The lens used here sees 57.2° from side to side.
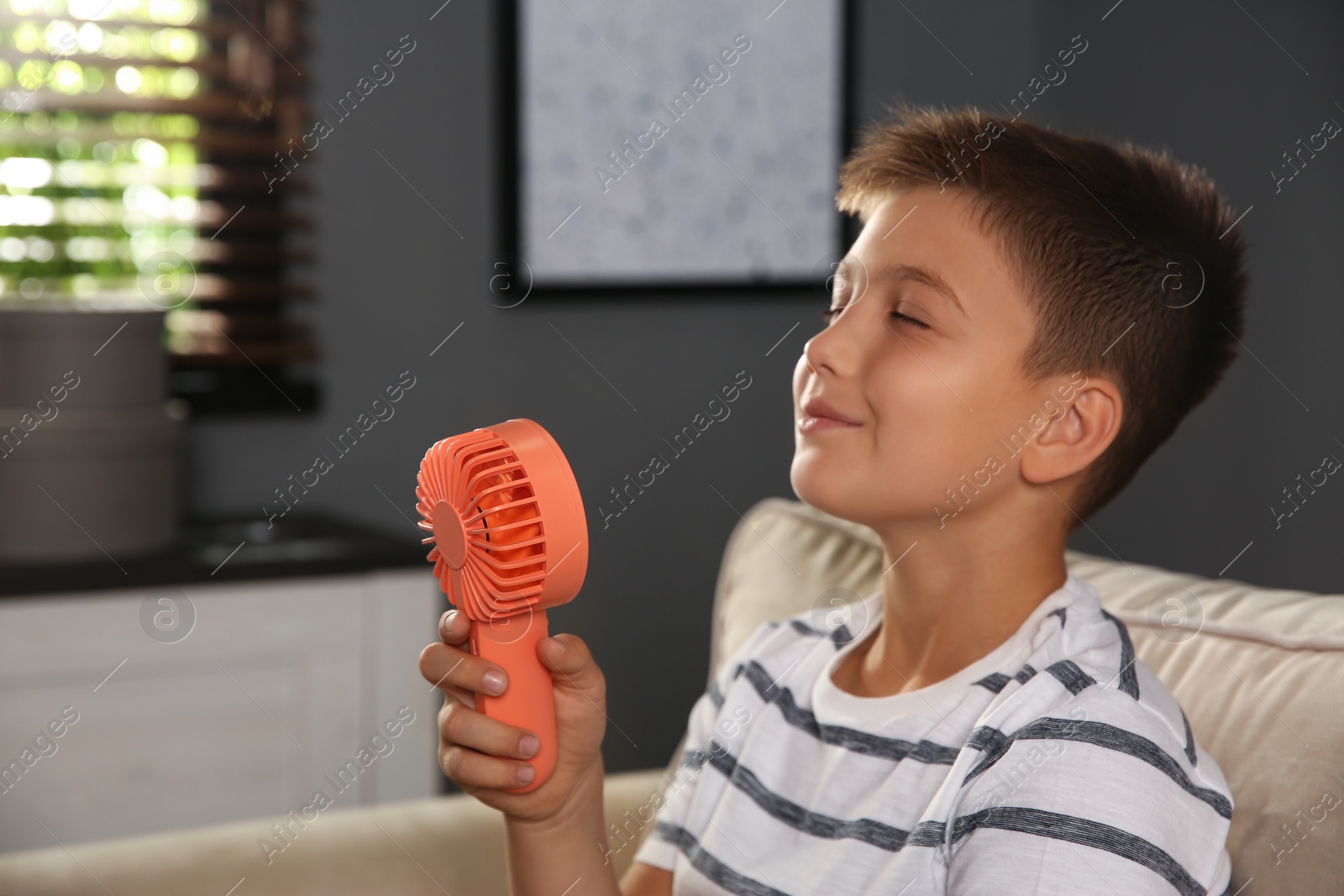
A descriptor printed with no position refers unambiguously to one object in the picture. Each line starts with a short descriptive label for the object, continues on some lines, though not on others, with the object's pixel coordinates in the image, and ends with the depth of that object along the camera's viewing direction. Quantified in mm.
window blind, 1855
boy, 821
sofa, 837
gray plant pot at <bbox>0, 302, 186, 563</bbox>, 1586
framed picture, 2238
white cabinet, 1549
